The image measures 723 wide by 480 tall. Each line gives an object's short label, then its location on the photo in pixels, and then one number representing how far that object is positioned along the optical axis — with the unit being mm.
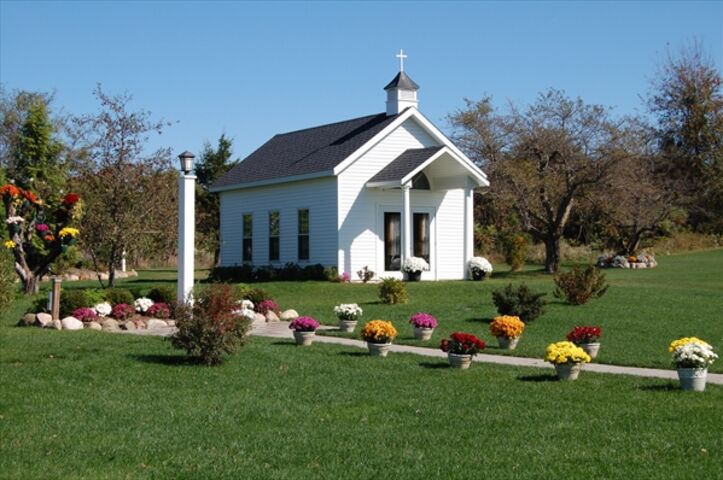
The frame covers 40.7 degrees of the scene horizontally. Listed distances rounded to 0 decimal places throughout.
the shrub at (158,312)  21938
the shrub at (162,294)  22531
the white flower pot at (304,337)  17562
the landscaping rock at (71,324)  20188
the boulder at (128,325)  20891
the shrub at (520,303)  20750
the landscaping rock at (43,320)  20469
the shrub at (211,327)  14797
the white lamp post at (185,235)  19266
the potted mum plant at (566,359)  13500
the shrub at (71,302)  21109
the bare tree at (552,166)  37188
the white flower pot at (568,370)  13570
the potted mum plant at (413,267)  31578
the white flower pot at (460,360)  14719
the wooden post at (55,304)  20438
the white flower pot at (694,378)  12523
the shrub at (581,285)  23922
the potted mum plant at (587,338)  15922
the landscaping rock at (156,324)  21281
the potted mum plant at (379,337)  16031
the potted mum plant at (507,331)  17156
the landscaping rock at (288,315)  23062
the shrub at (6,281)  14688
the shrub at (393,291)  25234
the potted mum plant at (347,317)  20016
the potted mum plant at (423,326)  18484
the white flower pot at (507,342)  17312
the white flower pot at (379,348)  16109
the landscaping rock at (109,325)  20672
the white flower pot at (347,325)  20031
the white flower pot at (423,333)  18516
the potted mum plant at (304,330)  17438
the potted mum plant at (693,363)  12430
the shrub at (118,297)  21953
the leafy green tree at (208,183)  47353
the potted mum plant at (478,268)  33219
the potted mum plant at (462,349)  14695
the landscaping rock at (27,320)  20828
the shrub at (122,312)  21281
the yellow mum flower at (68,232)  23578
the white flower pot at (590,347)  16047
